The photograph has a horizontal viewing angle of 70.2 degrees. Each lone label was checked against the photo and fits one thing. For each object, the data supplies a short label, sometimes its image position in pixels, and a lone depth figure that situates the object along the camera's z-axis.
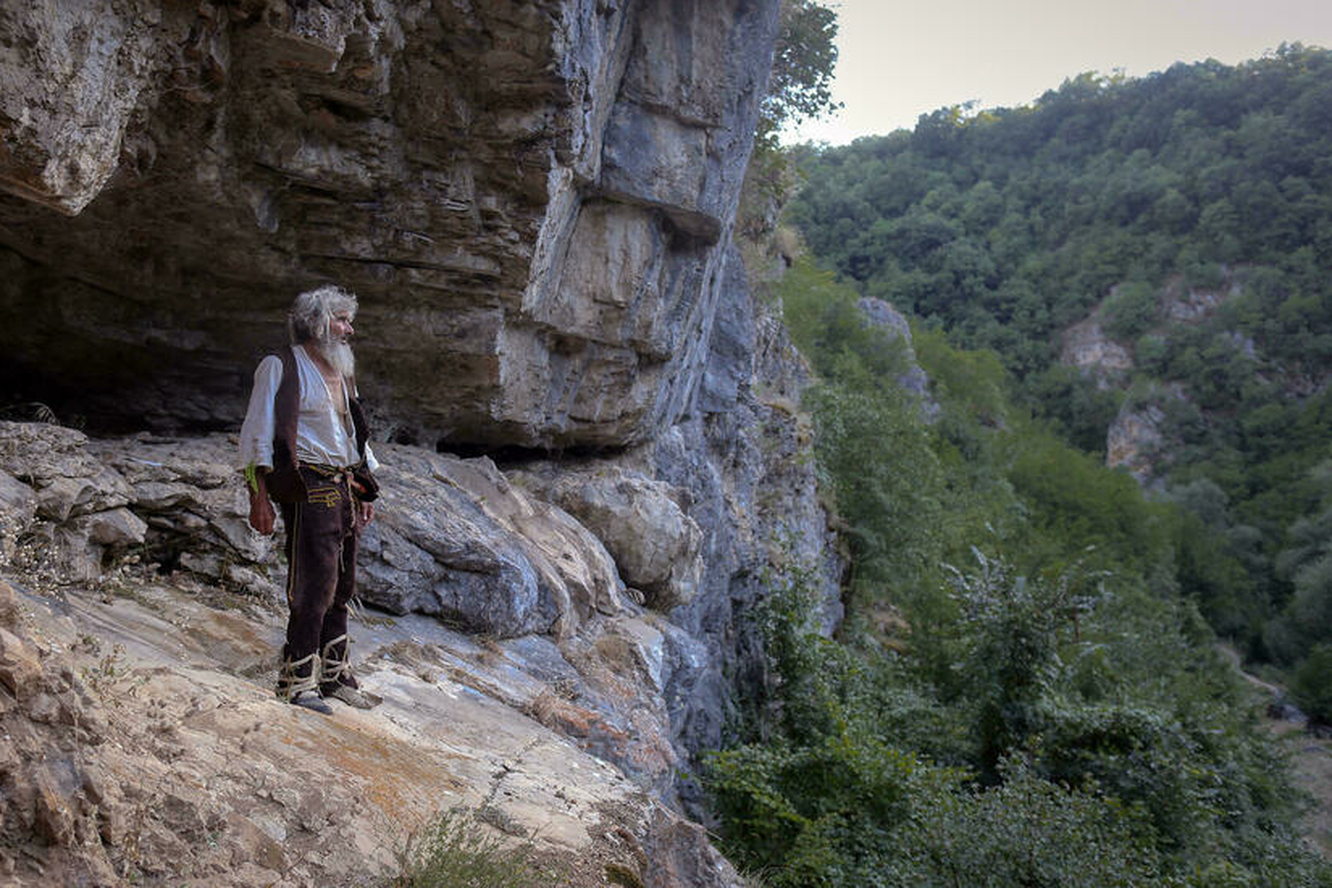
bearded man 3.43
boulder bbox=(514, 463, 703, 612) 7.87
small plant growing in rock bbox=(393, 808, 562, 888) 2.36
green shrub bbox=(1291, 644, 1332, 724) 29.30
